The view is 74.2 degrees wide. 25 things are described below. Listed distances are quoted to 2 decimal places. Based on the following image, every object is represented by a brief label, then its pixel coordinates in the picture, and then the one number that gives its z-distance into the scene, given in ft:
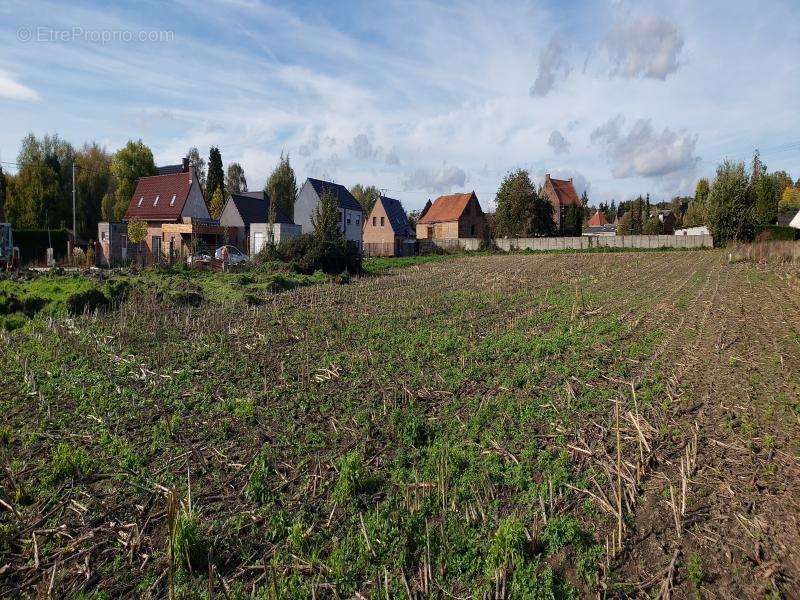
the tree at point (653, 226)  232.12
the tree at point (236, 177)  256.09
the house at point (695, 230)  191.28
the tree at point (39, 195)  168.55
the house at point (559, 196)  250.78
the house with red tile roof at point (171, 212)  130.11
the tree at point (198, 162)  254.47
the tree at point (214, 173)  216.95
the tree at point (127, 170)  183.62
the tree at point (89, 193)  181.16
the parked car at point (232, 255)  95.96
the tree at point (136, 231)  113.70
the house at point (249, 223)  129.70
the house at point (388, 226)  205.25
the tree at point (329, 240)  82.69
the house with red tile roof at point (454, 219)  217.97
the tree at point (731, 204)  127.44
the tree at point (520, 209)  187.32
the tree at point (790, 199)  241.96
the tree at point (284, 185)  215.51
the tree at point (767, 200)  166.15
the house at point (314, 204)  173.78
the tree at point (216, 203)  204.20
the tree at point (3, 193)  169.78
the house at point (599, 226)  328.90
